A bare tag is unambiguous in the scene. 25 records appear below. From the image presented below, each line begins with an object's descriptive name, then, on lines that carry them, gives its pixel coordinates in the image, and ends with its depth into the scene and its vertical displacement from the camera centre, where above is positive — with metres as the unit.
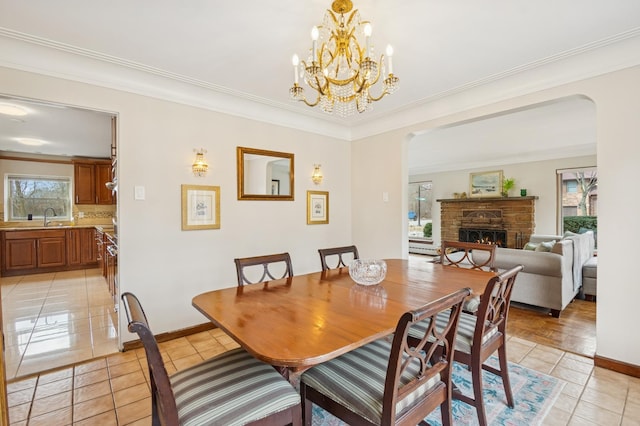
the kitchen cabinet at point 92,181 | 6.06 +0.62
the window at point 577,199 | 5.90 +0.20
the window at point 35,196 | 5.84 +0.30
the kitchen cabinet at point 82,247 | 5.84 -0.71
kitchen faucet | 6.06 -0.08
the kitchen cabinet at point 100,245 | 4.74 -0.57
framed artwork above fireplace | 6.96 +0.61
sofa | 3.35 -0.75
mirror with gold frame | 3.32 +0.41
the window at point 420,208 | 8.51 +0.05
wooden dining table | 1.11 -0.48
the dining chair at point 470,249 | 2.31 -0.38
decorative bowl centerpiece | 1.97 -0.41
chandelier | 1.69 +0.83
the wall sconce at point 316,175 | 3.95 +0.46
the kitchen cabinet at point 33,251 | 5.31 -0.73
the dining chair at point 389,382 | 1.12 -0.73
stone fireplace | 6.48 -0.24
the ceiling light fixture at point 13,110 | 3.31 +1.16
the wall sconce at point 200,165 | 2.96 +0.45
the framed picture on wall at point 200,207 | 2.94 +0.04
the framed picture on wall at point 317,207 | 3.92 +0.04
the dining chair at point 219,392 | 1.03 -0.73
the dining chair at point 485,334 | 1.58 -0.72
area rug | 1.78 -1.23
